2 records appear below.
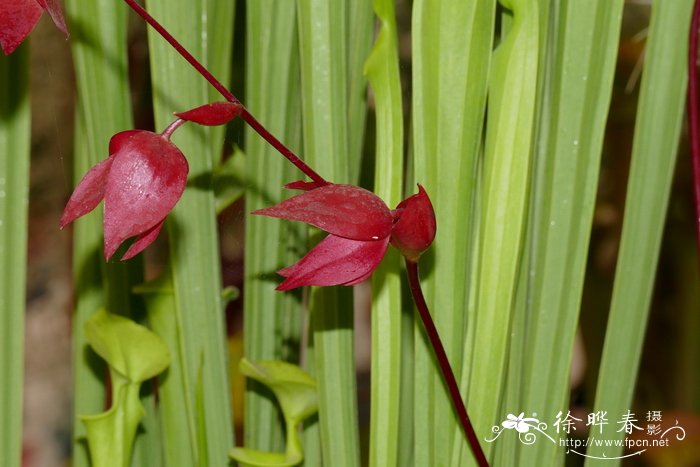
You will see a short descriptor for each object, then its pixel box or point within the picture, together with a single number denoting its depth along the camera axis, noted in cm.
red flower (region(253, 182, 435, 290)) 83
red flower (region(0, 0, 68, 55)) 83
